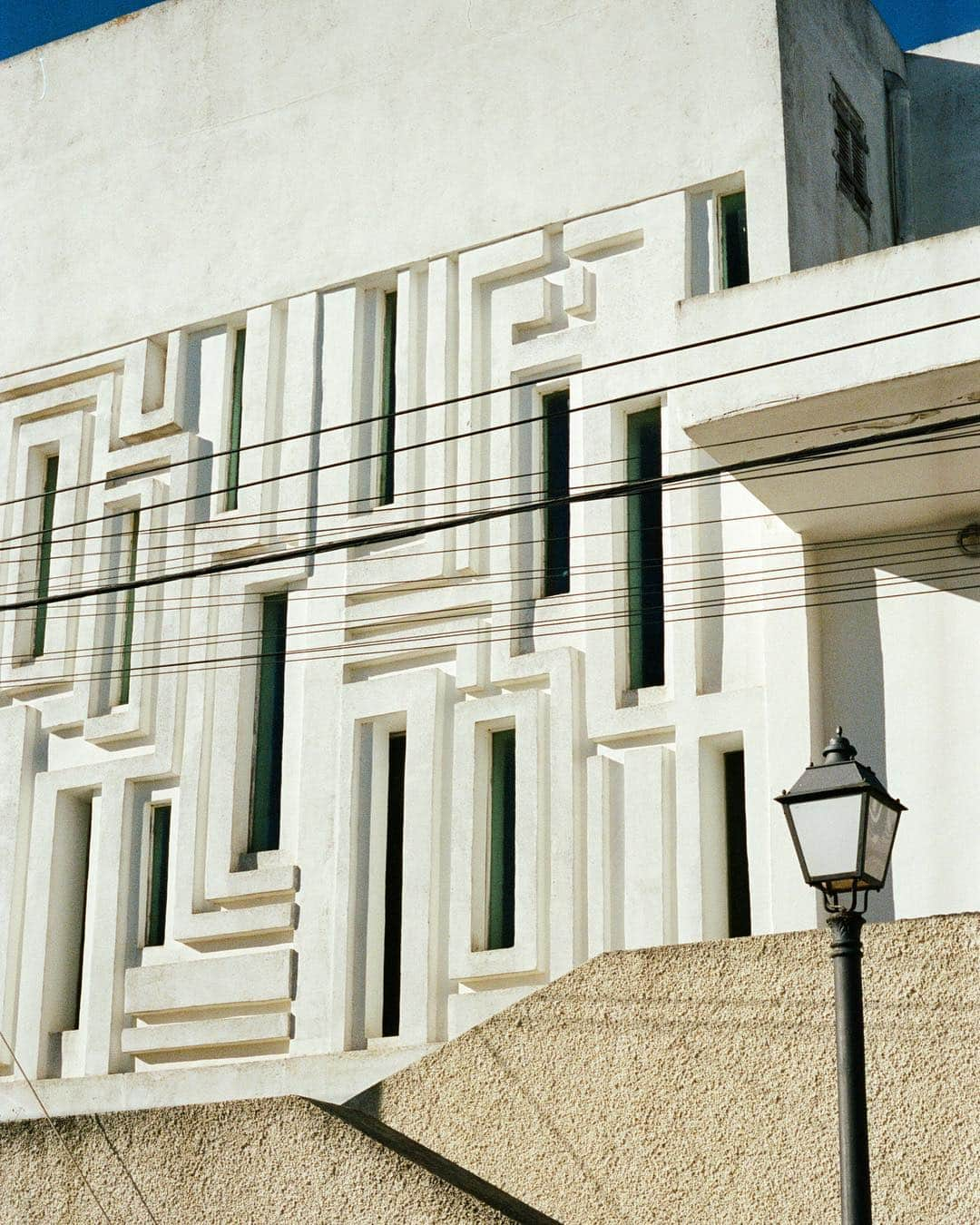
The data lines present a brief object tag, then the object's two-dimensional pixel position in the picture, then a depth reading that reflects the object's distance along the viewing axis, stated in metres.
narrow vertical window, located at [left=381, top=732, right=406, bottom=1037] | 13.05
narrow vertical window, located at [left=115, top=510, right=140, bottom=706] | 14.57
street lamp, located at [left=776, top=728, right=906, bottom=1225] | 6.59
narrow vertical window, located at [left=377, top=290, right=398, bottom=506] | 14.05
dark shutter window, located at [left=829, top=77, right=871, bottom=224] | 13.93
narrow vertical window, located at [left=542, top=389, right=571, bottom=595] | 13.19
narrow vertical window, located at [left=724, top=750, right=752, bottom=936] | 12.15
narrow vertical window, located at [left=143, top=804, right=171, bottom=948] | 13.93
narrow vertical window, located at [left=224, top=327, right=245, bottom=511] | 14.60
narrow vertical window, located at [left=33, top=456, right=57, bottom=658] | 15.23
